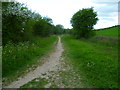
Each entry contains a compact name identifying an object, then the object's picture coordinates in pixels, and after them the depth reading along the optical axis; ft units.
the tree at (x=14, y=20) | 32.68
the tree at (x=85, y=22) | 88.55
